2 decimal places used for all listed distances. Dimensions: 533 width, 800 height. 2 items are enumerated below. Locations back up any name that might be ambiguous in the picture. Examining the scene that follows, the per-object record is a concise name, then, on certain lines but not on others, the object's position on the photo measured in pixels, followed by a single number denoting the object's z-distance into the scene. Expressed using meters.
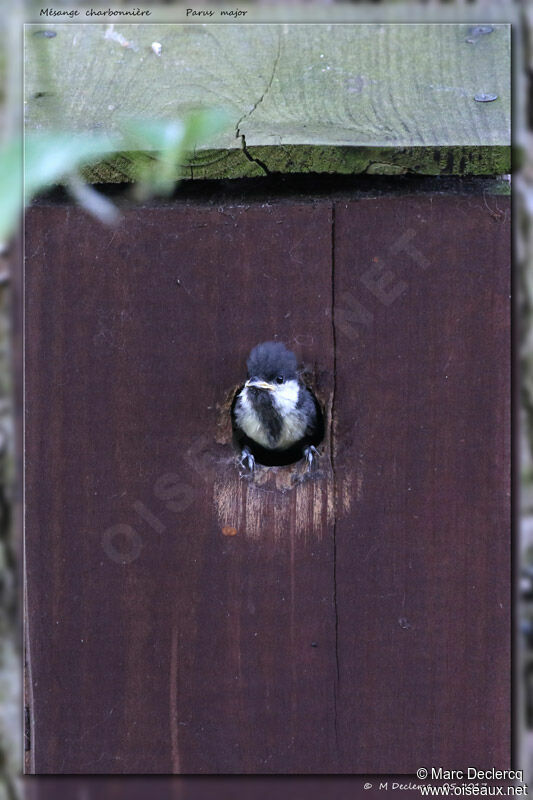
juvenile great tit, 4.63
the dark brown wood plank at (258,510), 4.04
